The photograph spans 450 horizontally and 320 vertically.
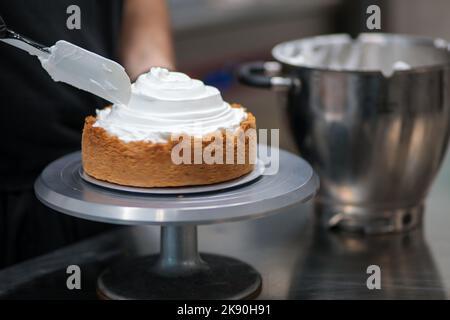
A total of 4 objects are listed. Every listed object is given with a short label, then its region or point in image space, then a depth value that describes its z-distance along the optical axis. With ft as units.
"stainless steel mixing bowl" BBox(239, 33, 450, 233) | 5.22
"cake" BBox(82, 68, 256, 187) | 4.44
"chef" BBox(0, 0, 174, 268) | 5.29
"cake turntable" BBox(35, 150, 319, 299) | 4.24
